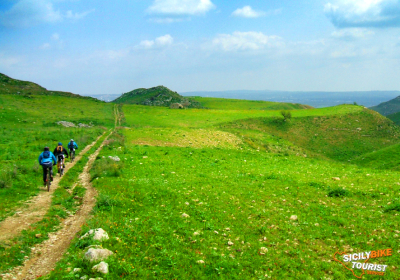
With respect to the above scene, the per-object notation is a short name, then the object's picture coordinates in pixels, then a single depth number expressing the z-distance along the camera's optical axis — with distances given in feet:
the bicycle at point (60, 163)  63.31
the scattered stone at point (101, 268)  24.07
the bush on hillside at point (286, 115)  226.17
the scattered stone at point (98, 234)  29.84
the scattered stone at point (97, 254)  25.60
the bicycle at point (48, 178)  51.90
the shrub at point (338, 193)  46.60
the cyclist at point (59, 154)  63.36
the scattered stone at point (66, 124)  172.37
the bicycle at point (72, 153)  81.92
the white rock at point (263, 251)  29.06
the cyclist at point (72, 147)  79.20
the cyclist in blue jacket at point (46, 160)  52.26
